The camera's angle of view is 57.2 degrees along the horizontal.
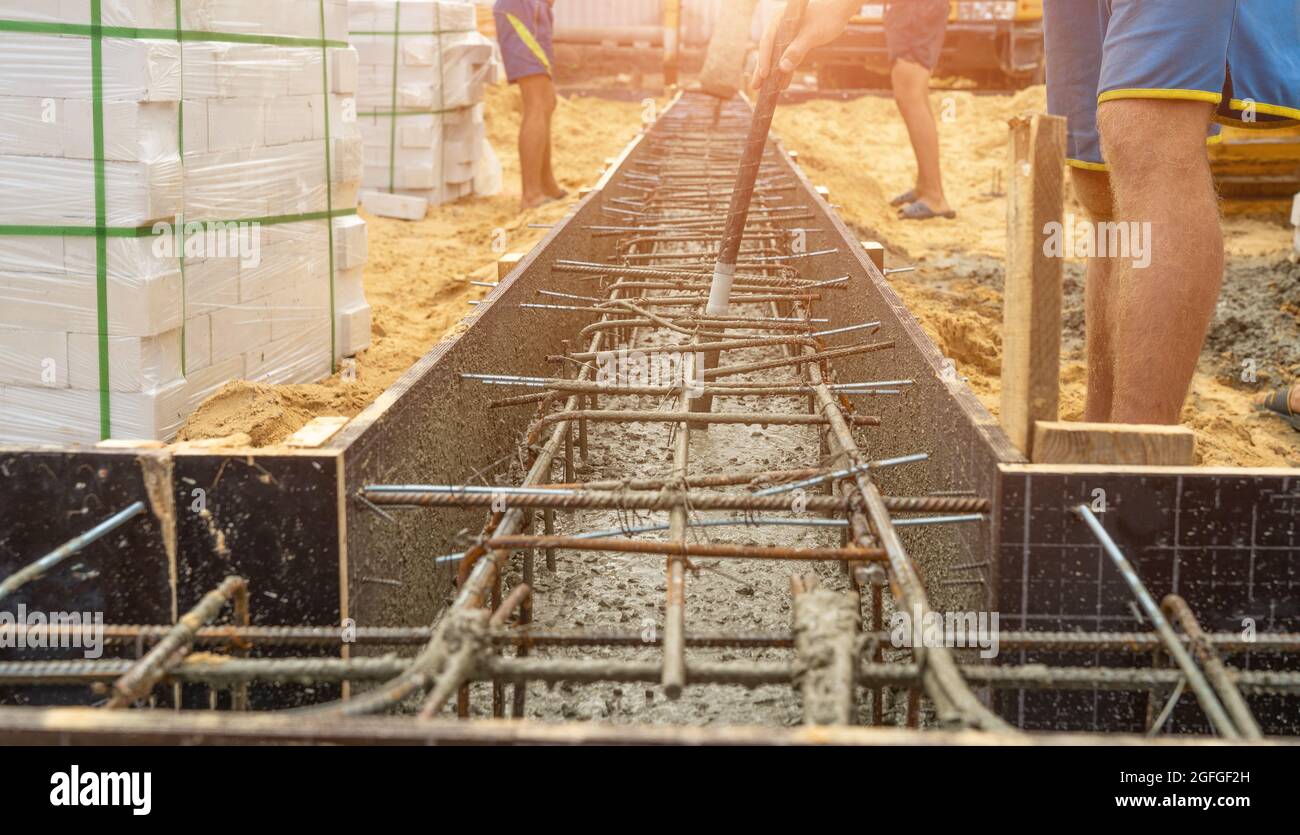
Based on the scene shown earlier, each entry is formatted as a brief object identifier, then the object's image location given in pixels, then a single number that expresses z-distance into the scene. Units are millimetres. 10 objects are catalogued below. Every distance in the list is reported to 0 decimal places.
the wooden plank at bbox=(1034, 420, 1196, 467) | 1852
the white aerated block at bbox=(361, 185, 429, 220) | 8953
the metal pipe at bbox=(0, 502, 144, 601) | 1654
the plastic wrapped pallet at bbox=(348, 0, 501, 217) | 8883
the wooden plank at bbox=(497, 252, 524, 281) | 3789
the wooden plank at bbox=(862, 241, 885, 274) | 4133
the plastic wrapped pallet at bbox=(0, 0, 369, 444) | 3645
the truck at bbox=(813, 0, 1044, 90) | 14875
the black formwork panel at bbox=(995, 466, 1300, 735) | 1802
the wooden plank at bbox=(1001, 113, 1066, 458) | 1890
